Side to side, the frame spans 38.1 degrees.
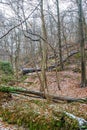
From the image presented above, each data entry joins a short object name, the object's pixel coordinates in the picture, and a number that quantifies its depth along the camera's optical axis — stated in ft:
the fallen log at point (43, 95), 18.56
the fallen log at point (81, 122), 10.21
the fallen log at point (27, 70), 45.40
